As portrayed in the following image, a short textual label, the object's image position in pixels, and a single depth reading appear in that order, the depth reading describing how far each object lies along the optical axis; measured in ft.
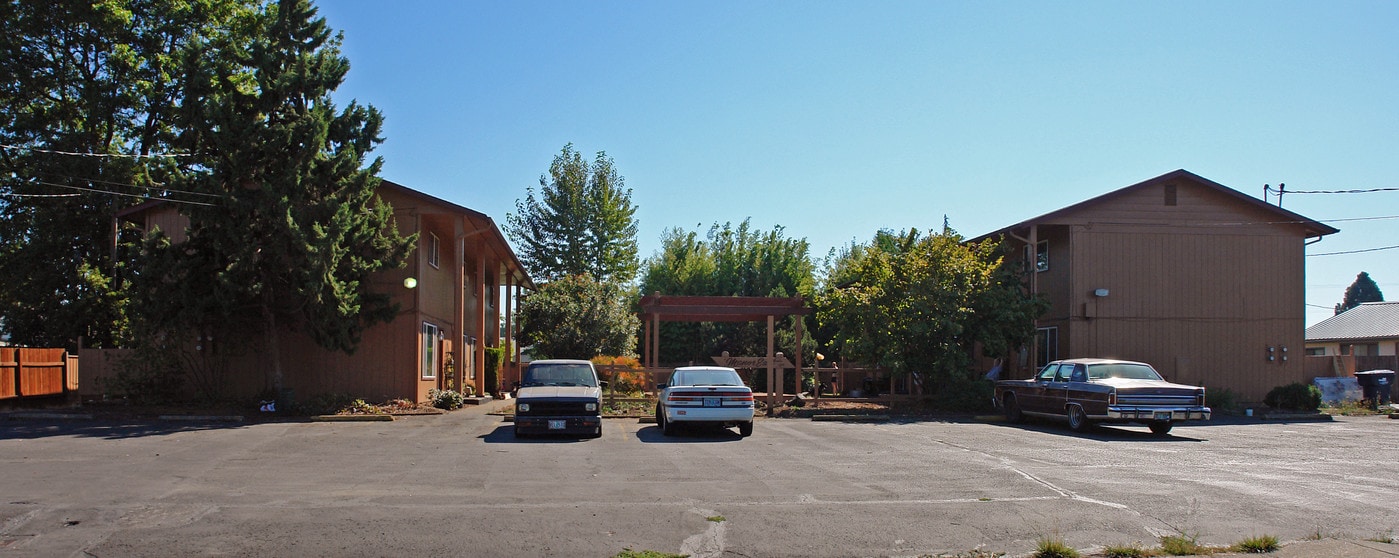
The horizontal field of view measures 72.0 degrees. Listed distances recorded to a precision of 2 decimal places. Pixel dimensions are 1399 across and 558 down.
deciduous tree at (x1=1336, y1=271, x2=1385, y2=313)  304.30
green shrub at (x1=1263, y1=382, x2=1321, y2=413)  81.20
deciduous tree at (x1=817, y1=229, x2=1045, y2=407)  79.61
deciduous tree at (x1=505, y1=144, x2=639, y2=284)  177.99
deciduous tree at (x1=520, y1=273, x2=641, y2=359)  114.52
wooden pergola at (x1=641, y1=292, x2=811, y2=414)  83.76
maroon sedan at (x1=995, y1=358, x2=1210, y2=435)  59.36
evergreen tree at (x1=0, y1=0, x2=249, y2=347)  95.35
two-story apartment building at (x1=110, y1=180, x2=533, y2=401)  76.95
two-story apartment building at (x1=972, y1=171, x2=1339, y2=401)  87.30
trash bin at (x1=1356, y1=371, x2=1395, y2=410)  89.71
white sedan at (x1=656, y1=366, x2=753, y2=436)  57.11
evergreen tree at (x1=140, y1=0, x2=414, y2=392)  66.64
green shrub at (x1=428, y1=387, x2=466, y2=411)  77.30
